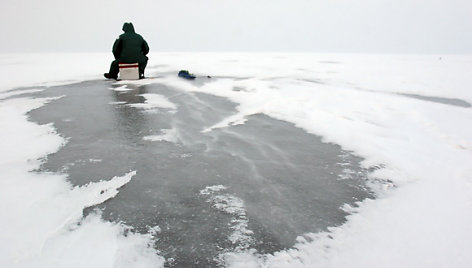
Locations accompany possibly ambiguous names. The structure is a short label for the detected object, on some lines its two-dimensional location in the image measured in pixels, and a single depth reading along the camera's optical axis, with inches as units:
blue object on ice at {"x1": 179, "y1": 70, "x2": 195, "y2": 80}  359.5
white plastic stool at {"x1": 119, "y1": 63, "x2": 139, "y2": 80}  333.4
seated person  327.6
